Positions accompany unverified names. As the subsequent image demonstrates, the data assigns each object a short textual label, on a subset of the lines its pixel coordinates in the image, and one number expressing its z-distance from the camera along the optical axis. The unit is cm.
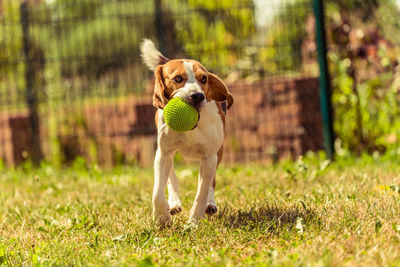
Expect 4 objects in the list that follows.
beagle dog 682
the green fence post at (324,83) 1302
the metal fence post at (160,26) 1508
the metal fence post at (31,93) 1598
